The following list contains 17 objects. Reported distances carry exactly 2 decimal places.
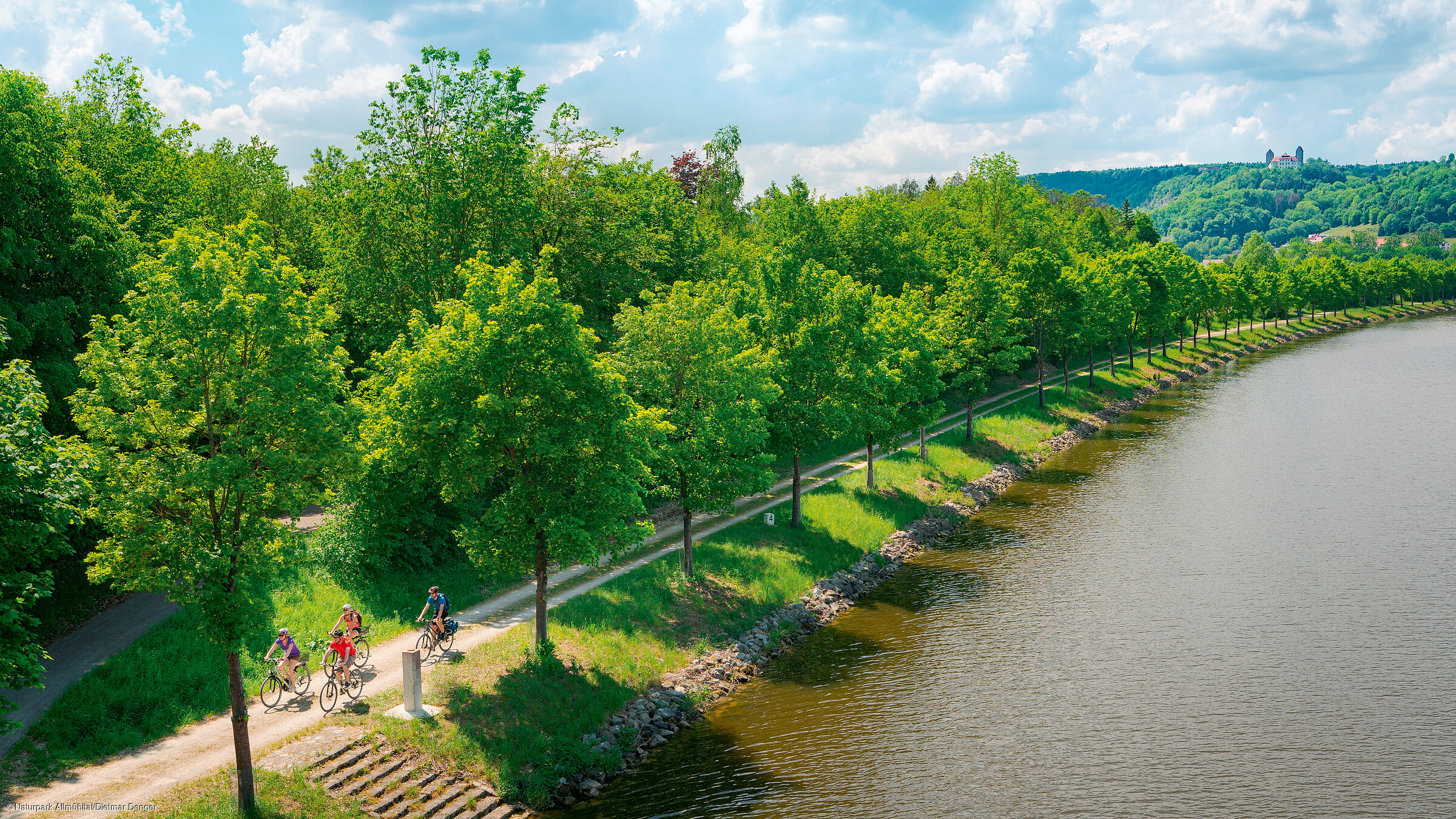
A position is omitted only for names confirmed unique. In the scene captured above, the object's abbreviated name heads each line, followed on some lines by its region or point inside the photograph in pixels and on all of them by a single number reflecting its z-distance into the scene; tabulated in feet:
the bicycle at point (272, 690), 77.97
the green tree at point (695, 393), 112.98
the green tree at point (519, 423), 81.71
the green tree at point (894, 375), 144.97
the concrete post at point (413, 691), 77.51
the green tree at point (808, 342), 137.69
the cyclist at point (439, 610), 88.84
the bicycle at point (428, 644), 89.15
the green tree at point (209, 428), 60.54
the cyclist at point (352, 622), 82.53
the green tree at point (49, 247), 87.45
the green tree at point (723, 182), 250.57
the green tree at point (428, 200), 125.80
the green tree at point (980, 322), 205.16
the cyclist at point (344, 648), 80.28
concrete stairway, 68.54
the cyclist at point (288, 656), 79.41
